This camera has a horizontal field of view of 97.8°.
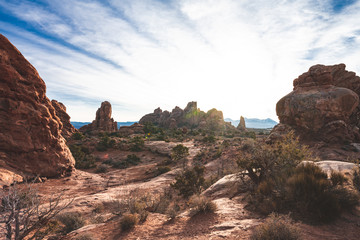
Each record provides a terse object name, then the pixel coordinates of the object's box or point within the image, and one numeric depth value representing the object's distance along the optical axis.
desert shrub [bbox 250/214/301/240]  3.57
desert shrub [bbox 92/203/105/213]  9.41
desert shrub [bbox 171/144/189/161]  22.38
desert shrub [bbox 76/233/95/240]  4.68
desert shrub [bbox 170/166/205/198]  11.12
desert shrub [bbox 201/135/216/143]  35.05
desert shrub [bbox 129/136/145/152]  31.00
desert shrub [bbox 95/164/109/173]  20.56
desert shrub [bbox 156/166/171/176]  19.11
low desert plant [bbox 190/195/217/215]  6.49
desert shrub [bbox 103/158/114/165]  24.22
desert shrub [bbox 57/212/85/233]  6.66
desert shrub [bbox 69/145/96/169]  21.41
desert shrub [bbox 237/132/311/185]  7.58
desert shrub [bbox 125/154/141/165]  24.85
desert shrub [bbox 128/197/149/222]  6.14
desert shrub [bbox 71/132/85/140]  33.78
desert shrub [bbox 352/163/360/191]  5.27
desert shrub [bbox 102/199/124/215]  9.69
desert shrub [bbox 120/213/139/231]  5.59
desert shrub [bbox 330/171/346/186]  5.26
